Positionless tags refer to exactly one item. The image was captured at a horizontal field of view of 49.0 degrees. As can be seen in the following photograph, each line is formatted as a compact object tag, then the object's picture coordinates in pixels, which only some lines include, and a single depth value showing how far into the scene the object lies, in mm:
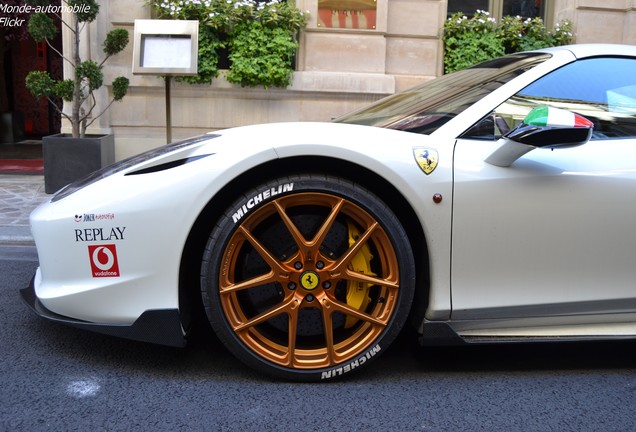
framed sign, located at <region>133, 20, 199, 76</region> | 7141
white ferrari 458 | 2822
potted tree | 7551
